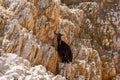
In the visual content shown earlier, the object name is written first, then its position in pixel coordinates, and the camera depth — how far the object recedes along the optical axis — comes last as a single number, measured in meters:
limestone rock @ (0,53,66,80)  18.06
